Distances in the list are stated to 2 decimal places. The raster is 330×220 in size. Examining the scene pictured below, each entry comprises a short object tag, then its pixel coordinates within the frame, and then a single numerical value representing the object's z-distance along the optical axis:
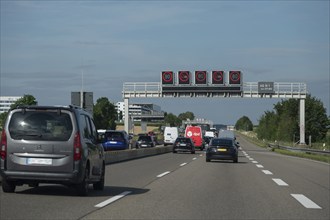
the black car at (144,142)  60.25
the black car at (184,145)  51.19
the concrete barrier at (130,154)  30.64
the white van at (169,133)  75.94
